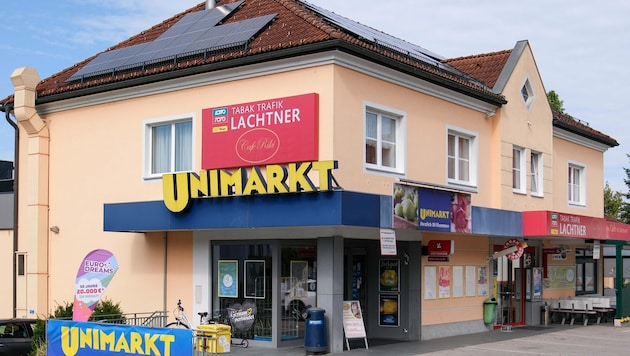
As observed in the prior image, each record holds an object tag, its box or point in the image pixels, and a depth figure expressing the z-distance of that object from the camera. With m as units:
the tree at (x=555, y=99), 48.47
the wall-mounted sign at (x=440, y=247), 20.44
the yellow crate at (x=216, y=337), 16.89
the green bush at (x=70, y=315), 18.36
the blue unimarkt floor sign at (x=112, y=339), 13.34
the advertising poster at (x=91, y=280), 16.02
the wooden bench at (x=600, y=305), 26.25
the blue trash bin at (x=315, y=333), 16.95
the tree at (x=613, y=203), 61.60
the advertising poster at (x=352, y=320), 17.88
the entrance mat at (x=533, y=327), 24.38
